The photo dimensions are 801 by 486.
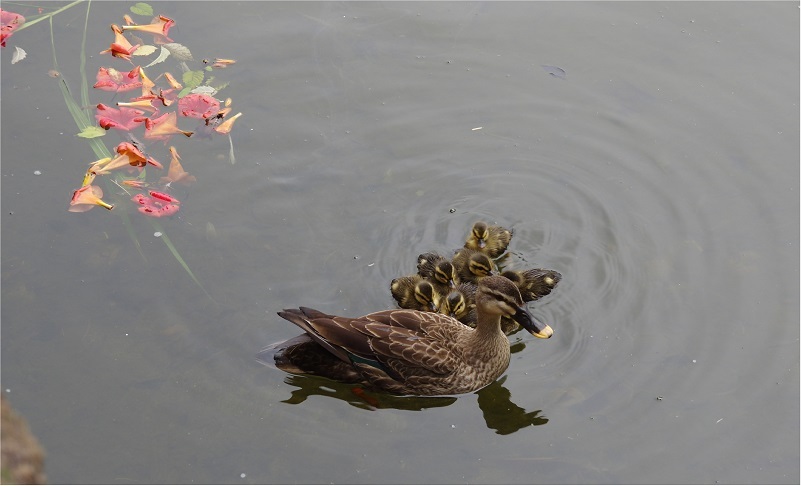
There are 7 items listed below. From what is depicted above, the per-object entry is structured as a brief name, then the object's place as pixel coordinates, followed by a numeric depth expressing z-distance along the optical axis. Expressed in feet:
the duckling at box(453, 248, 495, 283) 18.56
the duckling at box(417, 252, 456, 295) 18.31
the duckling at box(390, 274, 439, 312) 17.87
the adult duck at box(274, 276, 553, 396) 16.48
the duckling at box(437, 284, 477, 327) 18.43
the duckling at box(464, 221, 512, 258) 18.90
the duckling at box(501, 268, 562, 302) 18.29
